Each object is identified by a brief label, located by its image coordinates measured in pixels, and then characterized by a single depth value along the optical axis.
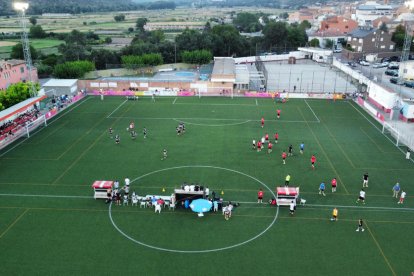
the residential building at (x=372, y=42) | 94.44
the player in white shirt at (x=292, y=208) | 24.50
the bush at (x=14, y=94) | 47.28
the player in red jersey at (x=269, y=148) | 35.29
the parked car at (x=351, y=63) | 83.22
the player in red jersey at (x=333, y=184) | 27.53
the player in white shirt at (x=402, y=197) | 25.96
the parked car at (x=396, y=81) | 65.44
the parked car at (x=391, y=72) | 73.63
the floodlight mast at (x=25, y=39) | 43.85
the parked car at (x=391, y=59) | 93.39
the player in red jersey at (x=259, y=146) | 35.78
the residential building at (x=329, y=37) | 113.75
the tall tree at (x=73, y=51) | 83.75
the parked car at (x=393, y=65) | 80.93
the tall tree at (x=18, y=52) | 86.88
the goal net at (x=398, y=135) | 37.34
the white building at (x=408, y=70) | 68.25
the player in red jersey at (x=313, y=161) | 31.69
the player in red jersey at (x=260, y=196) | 25.97
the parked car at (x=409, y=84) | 63.91
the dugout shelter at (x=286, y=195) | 25.33
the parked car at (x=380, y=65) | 84.38
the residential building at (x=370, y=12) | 163.88
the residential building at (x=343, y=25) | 128.38
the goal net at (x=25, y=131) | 38.22
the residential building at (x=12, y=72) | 55.30
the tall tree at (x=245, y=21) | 168.20
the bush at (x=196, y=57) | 86.75
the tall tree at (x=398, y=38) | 100.12
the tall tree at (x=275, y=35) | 110.06
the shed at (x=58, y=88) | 57.06
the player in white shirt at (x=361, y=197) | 25.92
